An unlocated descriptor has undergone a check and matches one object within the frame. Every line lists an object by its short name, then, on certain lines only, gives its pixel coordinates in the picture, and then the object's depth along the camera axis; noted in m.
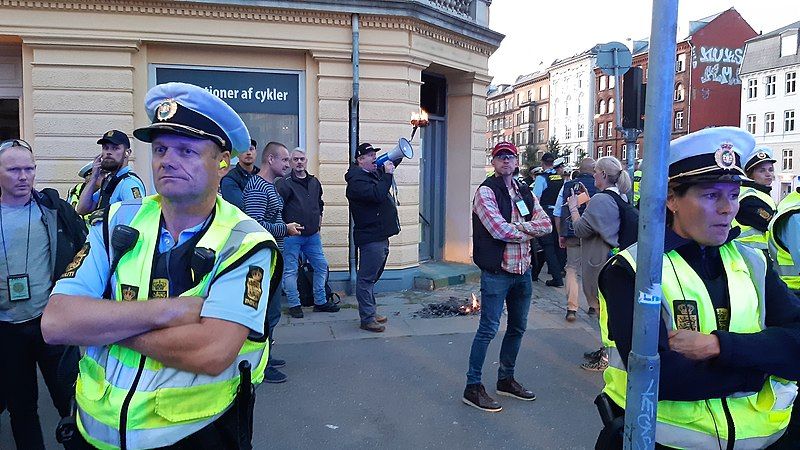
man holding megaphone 6.60
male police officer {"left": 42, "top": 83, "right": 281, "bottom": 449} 1.89
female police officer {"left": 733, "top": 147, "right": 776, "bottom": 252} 3.95
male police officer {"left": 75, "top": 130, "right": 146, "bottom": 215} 4.74
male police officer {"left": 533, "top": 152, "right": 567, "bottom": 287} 9.89
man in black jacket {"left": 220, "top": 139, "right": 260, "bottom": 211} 5.85
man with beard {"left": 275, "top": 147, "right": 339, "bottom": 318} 7.02
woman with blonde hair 5.67
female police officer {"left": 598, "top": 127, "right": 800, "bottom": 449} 1.96
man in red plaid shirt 4.75
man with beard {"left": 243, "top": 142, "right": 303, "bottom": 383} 5.81
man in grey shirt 3.59
